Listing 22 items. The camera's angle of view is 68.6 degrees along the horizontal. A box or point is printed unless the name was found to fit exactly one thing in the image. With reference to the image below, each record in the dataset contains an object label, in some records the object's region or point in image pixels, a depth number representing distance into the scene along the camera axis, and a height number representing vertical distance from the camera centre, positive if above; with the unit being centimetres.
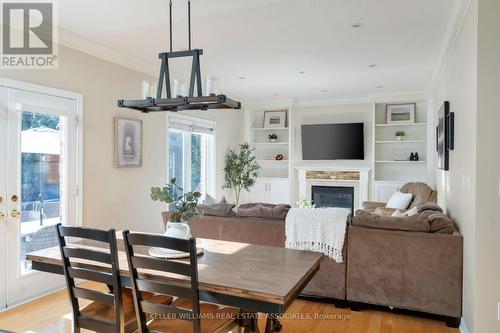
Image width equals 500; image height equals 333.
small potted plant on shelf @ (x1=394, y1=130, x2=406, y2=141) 718 +56
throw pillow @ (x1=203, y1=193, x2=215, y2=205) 428 -46
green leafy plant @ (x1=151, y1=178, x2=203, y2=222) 238 -28
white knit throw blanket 335 -62
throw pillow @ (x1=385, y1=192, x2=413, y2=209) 574 -60
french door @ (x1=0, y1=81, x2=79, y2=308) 338 -17
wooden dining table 174 -60
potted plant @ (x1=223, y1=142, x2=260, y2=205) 759 -14
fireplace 761 -70
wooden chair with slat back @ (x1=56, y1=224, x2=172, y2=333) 200 -66
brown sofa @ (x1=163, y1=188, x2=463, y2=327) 306 -89
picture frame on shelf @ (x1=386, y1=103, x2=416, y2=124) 712 +100
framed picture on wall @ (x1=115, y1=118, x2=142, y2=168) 459 +26
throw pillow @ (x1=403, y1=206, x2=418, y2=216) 383 -51
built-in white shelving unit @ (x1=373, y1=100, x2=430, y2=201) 716 +25
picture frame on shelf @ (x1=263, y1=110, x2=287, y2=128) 815 +99
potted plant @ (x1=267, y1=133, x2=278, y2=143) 820 +59
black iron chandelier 257 +45
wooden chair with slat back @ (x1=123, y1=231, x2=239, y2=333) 179 -64
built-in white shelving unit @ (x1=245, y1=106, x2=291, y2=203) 810 +12
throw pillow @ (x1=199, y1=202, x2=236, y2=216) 388 -50
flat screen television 750 +46
